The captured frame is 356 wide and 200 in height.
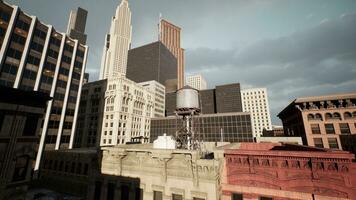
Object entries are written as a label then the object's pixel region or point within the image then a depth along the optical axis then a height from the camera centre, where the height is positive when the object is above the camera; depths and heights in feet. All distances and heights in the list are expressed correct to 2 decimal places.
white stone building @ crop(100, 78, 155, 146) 230.27 +32.08
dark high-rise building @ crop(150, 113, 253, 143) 200.75 +10.08
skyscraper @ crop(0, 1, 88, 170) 125.29 +61.04
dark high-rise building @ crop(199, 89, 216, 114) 490.90 +100.80
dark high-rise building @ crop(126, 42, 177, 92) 562.66 +253.41
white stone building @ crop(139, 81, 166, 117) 340.88 +86.26
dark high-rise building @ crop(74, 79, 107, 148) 238.68 +29.80
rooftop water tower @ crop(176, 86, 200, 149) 77.49 +12.96
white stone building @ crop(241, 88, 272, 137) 516.49 +92.66
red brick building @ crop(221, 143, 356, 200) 39.32 -11.00
